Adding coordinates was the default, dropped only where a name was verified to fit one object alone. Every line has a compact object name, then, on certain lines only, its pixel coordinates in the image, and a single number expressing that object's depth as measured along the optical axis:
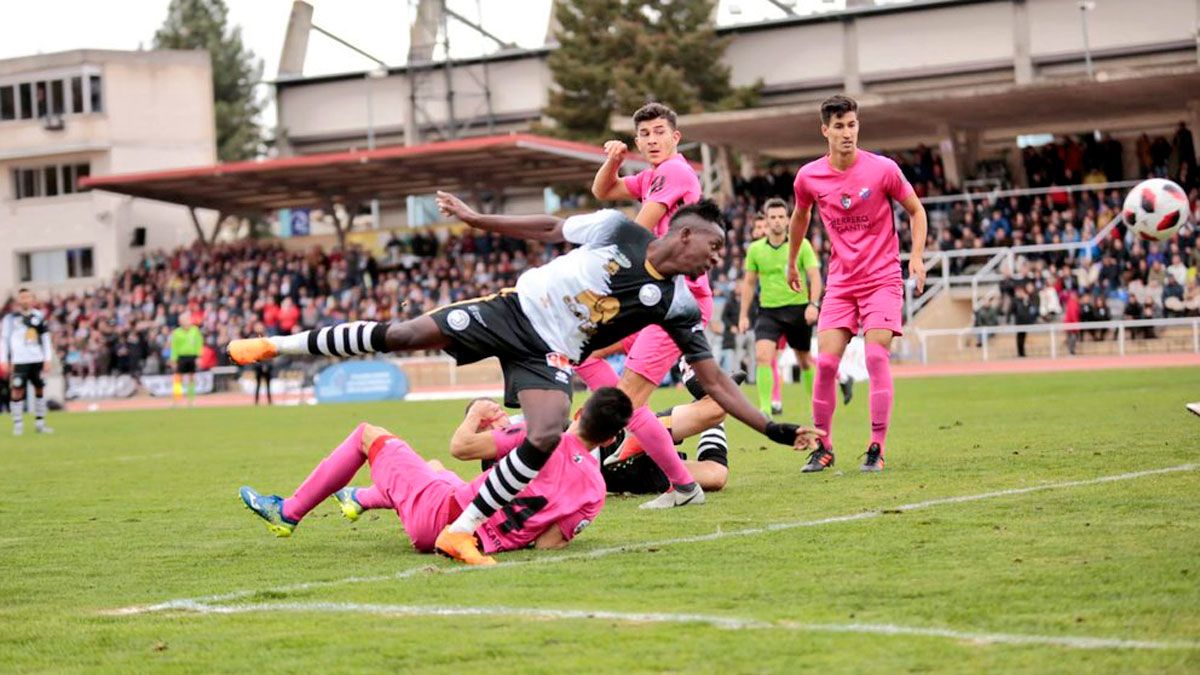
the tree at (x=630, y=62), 61.06
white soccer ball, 15.39
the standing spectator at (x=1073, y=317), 35.28
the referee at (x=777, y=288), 18.05
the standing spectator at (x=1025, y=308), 35.59
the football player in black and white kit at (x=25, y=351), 25.33
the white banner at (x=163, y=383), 45.00
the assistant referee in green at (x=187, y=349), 36.00
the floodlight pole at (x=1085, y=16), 49.78
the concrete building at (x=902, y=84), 42.34
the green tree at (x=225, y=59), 85.88
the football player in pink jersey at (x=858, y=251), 11.62
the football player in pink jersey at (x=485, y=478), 8.00
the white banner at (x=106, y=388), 47.16
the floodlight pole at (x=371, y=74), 66.31
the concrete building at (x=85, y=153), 63.94
